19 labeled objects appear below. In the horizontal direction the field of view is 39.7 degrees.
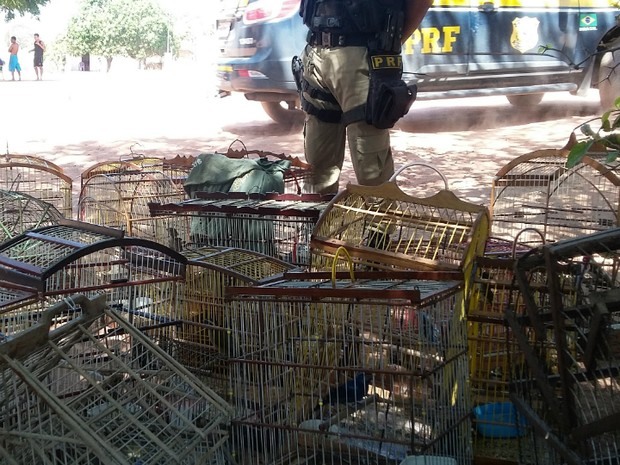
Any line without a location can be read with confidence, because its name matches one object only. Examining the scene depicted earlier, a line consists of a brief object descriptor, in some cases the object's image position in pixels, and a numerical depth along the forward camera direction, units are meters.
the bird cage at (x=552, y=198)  4.69
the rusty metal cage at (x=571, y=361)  2.33
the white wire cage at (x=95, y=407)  2.11
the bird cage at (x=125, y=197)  5.30
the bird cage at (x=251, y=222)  4.16
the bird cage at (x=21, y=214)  4.23
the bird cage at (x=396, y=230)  3.33
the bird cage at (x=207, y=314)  3.54
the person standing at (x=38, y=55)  24.98
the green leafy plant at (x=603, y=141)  2.52
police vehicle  10.38
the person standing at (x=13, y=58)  26.57
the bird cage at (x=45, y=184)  5.31
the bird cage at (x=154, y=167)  5.68
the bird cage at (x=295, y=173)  5.25
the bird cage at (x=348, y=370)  2.83
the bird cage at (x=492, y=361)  3.11
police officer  4.80
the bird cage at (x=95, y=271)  3.00
